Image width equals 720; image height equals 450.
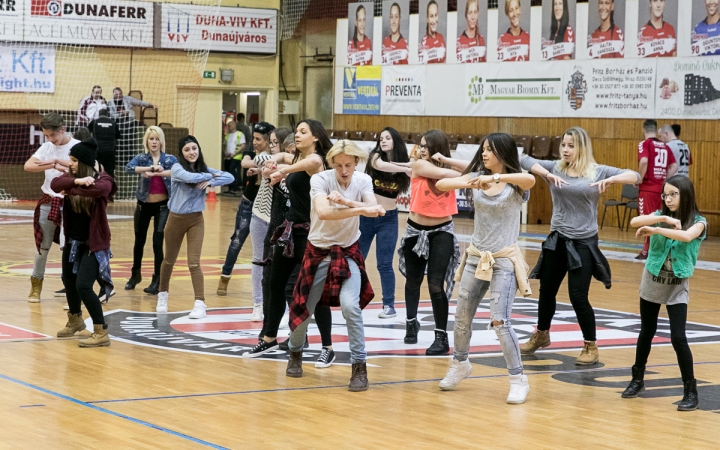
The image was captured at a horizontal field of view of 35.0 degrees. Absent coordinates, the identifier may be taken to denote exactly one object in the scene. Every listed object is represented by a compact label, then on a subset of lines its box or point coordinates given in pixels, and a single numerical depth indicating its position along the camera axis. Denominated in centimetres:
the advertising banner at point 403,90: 2761
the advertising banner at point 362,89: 2883
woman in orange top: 923
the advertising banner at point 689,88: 2172
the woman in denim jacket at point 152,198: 1216
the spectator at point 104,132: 2284
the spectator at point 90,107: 2688
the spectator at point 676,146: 1762
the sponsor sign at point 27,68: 2736
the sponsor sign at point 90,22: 2748
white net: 2716
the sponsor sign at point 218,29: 2969
